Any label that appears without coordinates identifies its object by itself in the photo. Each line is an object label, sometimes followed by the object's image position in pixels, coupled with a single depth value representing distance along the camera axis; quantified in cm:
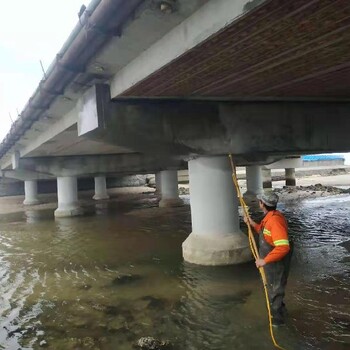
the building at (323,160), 4984
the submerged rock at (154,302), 663
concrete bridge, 473
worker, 504
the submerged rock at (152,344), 502
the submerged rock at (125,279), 827
